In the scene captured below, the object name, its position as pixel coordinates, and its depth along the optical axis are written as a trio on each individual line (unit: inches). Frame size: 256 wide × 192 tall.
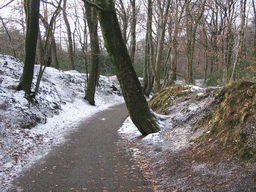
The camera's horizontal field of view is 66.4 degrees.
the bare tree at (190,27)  582.3
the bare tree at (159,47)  498.4
